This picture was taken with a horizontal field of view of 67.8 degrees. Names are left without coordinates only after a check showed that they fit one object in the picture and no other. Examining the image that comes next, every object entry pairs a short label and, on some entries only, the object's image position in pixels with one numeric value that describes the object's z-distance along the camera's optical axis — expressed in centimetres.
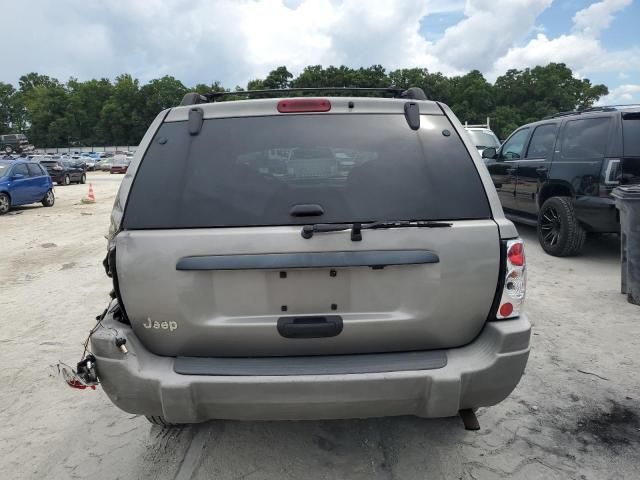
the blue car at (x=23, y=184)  1479
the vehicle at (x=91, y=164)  5091
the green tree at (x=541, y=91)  7562
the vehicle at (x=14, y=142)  6236
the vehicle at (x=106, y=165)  4815
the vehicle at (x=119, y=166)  4250
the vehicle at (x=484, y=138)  1528
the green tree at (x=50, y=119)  9456
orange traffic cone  1791
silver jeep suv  213
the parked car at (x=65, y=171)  2681
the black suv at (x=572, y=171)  622
